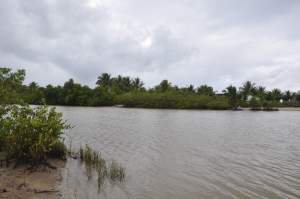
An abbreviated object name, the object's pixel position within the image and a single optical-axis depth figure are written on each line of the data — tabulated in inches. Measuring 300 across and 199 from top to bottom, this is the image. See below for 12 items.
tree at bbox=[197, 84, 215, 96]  4075.3
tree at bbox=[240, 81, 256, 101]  4115.7
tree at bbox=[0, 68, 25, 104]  464.5
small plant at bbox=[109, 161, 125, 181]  414.3
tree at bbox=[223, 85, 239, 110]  3806.6
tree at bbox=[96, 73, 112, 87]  4291.6
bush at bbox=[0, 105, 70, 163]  414.6
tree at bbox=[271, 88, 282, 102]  4514.3
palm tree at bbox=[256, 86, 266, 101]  4141.2
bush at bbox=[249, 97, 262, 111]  3855.8
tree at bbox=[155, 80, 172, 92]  3966.0
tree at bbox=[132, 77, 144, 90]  4297.2
